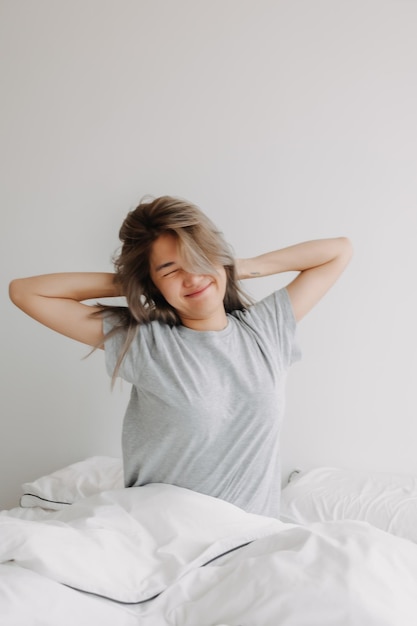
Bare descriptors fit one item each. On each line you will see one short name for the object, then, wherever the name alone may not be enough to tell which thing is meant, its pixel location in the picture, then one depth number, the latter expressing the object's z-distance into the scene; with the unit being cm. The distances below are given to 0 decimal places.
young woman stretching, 155
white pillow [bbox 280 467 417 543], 178
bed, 98
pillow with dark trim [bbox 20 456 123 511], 189
